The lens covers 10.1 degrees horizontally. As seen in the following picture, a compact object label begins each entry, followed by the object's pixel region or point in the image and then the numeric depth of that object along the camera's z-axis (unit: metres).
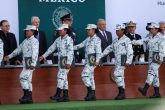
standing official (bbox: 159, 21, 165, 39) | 20.00
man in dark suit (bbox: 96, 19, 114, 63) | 19.80
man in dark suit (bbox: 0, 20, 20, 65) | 19.14
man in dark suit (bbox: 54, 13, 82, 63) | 19.45
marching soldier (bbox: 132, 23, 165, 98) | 19.42
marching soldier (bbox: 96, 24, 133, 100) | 19.27
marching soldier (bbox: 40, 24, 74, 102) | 18.92
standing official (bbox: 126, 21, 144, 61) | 19.83
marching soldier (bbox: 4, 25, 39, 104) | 18.67
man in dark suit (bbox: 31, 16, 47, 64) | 19.42
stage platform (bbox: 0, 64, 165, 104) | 19.02
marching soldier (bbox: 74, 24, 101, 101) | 19.14
